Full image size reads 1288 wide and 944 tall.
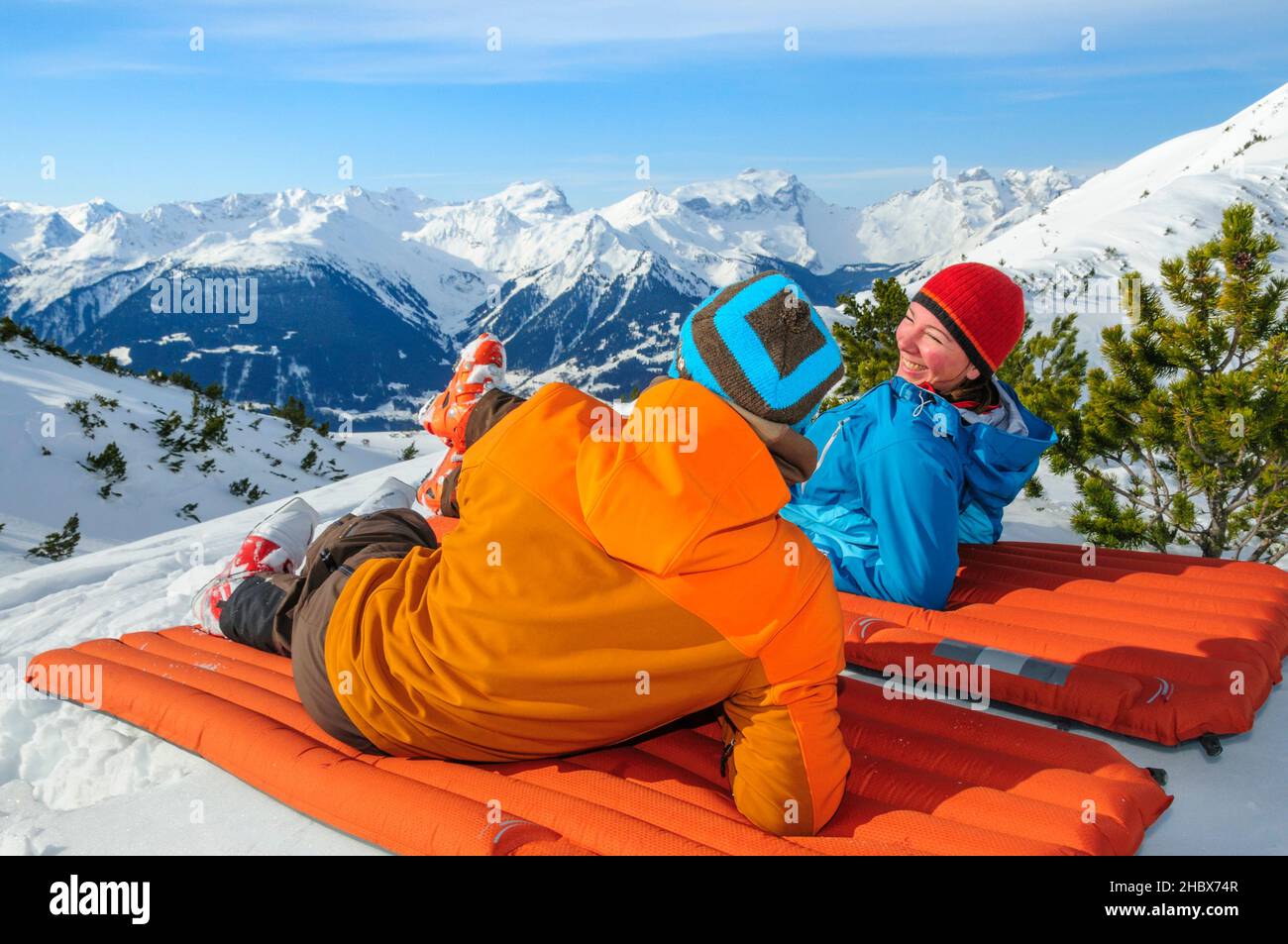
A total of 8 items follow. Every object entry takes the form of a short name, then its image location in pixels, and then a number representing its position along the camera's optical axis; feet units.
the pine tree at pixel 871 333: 26.43
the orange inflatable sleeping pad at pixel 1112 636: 10.66
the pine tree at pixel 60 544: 38.34
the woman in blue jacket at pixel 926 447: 13.00
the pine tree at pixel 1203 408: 17.11
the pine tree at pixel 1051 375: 20.25
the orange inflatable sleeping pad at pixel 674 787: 7.93
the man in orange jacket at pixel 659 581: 6.86
